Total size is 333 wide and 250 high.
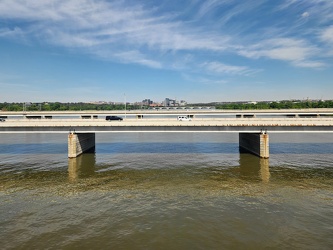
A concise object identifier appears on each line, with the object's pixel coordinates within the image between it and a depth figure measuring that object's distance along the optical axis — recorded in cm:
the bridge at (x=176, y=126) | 4222
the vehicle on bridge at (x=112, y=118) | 5915
